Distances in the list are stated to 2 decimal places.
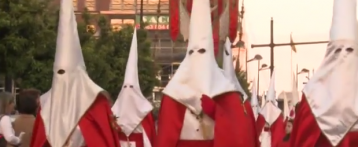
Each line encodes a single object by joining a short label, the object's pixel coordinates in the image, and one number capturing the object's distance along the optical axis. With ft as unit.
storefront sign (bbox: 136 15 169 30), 206.26
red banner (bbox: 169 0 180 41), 45.93
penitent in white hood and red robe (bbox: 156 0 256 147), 28.86
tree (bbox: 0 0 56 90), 72.33
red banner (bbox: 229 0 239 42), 46.96
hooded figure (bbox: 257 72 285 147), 55.11
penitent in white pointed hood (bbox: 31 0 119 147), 27.07
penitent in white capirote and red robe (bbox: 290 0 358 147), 25.84
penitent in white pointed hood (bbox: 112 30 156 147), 43.75
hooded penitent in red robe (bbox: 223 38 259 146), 40.29
